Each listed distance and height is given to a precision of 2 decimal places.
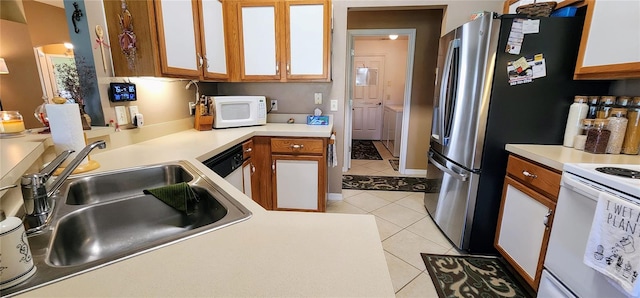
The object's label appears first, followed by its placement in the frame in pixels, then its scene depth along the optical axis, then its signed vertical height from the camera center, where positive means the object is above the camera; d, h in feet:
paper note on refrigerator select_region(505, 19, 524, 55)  5.53 +1.16
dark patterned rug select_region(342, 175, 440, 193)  11.18 -3.84
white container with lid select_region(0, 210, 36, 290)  1.61 -1.00
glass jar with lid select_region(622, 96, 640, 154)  4.90 -0.62
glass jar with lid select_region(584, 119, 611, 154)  5.07 -0.76
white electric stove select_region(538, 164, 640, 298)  3.66 -2.02
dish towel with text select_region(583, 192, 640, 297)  3.25 -1.88
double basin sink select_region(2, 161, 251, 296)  2.23 -1.39
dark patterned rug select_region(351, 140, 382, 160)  16.13 -3.69
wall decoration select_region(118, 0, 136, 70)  5.10 +1.08
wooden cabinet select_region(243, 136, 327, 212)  7.69 -2.32
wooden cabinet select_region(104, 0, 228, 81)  5.16 +1.12
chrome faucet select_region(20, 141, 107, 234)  2.44 -1.02
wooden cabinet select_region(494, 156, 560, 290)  4.90 -2.42
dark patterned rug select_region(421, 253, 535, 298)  5.52 -3.98
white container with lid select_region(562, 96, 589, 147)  5.44 -0.43
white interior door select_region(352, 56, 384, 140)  19.13 -0.28
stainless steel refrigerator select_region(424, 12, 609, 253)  5.60 -0.22
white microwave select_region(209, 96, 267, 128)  7.77 -0.56
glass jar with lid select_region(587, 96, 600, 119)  5.38 -0.21
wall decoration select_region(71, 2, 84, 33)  4.88 +1.34
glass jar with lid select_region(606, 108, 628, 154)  4.98 -0.59
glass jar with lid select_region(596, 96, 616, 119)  5.17 -0.19
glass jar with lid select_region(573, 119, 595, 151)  5.32 -0.80
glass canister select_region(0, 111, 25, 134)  4.32 -0.54
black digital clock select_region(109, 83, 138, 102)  5.32 -0.03
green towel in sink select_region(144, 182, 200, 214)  3.37 -1.28
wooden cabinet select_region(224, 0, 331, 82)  7.68 +1.53
